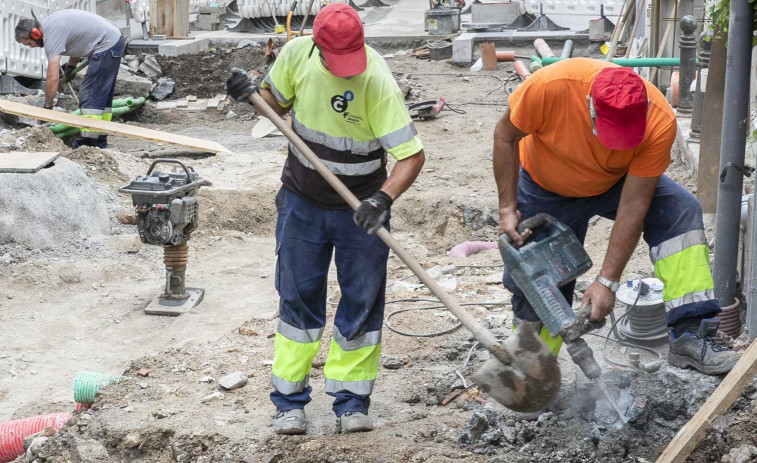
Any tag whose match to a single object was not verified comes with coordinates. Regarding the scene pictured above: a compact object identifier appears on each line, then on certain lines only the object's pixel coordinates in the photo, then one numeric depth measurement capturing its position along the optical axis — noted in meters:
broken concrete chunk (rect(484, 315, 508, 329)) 5.17
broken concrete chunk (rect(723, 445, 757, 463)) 3.45
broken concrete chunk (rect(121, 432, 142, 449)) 4.24
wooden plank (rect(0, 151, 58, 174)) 7.73
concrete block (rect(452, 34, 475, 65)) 15.62
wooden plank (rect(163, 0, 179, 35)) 17.50
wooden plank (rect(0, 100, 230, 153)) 10.17
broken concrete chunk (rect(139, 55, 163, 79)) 15.25
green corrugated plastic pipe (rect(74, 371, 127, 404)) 4.88
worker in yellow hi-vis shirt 3.79
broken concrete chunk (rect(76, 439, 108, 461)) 4.15
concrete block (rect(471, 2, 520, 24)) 17.86
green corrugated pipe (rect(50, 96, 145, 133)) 12.81
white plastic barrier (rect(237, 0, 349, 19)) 18.70
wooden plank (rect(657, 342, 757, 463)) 2.94
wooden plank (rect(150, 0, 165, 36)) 17.42
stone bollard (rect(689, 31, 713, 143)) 6.99
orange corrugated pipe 4.64
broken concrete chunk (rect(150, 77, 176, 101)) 14.70
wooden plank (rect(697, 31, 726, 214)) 5.71
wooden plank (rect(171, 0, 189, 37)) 17.53
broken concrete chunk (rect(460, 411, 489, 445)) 3.94
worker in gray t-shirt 10.37
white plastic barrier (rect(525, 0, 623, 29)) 18.42
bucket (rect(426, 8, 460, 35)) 17.56
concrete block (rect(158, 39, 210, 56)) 16.20
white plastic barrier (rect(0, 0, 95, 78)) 12.54
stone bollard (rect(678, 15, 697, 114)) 7.76
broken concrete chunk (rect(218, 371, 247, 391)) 4.77
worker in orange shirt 3.54
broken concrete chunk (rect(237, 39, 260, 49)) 17.20
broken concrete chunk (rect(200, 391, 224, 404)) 4.63
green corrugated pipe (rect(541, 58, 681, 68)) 6.92
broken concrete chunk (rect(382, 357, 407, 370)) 4.96
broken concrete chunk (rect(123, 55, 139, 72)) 15.22
